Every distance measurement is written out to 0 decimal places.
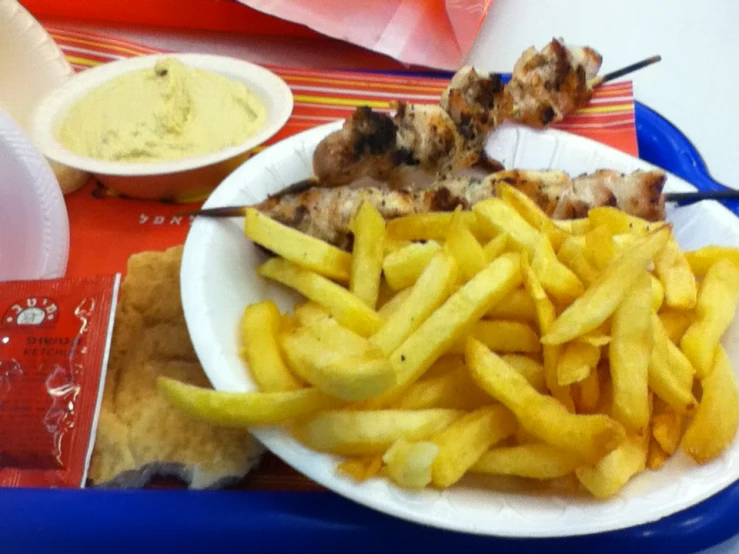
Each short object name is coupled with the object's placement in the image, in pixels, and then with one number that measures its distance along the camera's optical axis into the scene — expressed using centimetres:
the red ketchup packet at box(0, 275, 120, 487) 29
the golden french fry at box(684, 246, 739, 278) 30
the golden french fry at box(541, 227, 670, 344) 26
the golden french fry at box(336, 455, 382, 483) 25
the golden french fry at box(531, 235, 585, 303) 27
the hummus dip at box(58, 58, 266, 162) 39
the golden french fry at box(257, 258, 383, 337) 28
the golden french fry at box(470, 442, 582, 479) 25
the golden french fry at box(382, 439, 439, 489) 24
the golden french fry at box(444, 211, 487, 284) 28
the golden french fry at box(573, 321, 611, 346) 26
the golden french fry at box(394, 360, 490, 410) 27
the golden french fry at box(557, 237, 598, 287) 28
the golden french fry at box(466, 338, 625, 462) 24
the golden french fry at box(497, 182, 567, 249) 29
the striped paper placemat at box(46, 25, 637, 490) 37
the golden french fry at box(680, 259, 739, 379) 27
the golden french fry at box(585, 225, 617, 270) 28
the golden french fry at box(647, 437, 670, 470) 27
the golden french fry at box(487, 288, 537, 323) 28
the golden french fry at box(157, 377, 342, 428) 25
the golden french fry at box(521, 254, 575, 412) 26
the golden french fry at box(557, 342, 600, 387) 25
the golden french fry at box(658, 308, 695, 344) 29
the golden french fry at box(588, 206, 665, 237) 29
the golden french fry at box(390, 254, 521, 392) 26
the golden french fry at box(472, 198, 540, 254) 29
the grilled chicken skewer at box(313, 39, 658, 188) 35
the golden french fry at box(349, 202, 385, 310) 29
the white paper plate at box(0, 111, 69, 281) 33
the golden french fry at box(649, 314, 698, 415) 26
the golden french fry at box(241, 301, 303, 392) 27
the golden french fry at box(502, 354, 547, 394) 27
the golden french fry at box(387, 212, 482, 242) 31
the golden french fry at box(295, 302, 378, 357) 26
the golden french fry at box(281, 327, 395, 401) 24
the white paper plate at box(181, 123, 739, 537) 25
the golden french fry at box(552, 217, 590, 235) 31
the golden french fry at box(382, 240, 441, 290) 29
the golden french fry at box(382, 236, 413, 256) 31
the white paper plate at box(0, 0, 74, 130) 40
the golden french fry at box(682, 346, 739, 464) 26
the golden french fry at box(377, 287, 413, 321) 29
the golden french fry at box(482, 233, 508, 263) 29
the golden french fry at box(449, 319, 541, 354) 28
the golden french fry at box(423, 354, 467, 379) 28
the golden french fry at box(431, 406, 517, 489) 25
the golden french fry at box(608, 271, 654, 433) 26
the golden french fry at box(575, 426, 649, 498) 25
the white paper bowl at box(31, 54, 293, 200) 37
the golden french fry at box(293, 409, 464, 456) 25
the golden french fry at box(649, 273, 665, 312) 28
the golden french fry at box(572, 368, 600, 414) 27
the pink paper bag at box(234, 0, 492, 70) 53
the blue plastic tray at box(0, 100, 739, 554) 27
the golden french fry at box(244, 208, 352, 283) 30
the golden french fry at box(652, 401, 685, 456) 27
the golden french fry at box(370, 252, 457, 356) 27
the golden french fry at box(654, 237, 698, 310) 28
